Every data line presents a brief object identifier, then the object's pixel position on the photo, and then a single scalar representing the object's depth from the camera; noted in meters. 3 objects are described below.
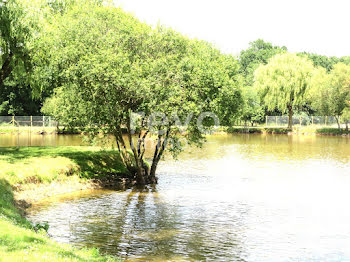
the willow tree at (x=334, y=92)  68.69
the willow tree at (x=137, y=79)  21.69
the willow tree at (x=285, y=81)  72.44
